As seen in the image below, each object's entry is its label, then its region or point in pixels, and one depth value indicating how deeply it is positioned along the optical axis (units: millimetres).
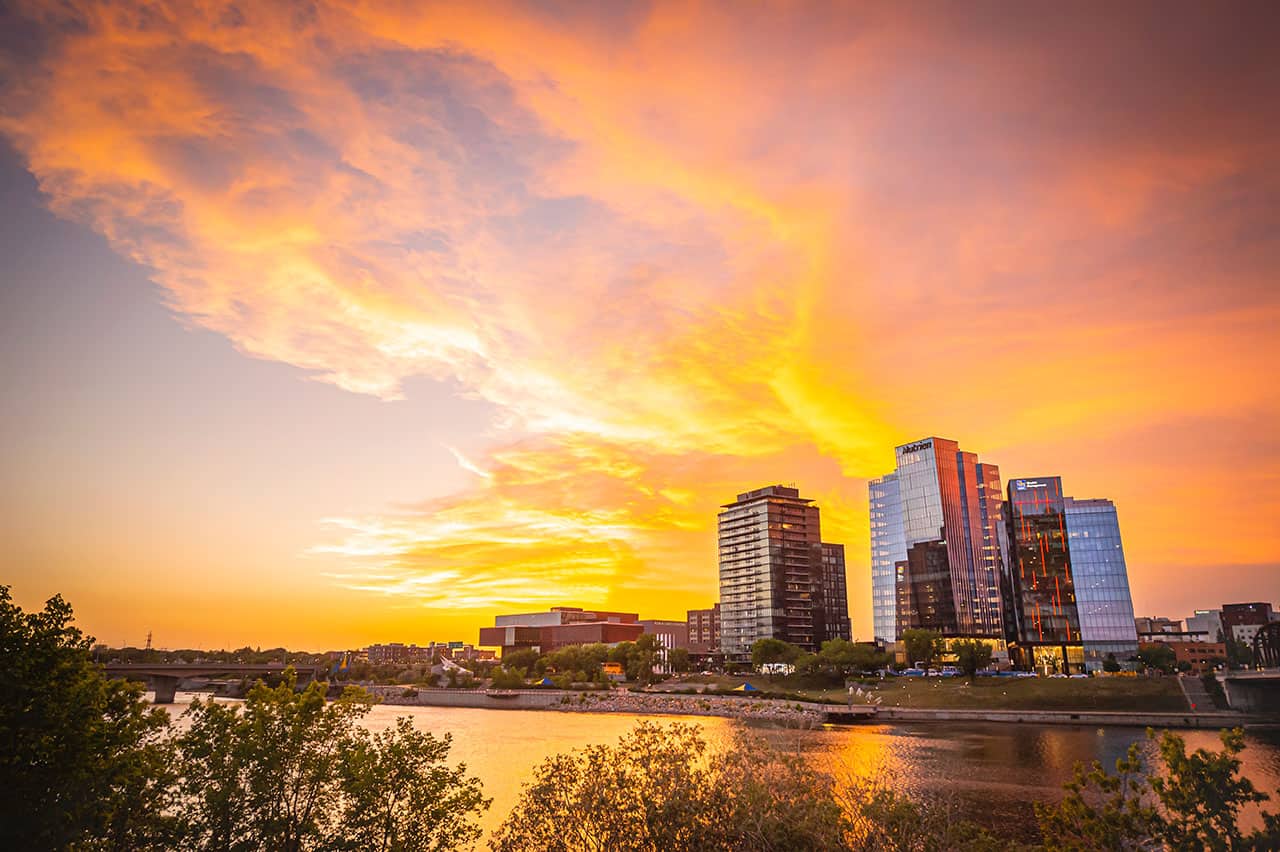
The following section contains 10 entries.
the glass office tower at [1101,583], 187750
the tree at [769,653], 198250
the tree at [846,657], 170500
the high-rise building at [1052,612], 191125
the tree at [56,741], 16844
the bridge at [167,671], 138500
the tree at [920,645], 170750
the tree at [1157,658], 179125
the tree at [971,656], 152000
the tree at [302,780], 20547
